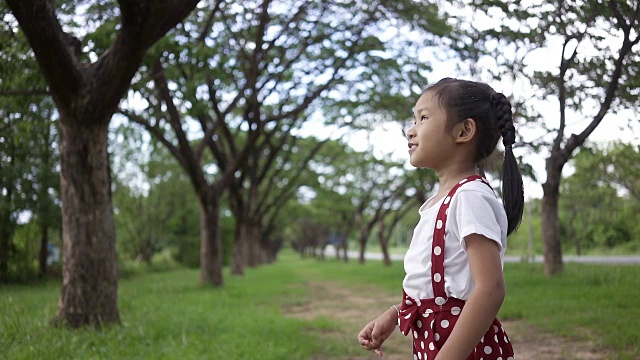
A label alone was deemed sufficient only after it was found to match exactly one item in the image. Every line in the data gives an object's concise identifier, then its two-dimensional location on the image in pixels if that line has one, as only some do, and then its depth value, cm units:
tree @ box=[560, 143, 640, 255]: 2000
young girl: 175
